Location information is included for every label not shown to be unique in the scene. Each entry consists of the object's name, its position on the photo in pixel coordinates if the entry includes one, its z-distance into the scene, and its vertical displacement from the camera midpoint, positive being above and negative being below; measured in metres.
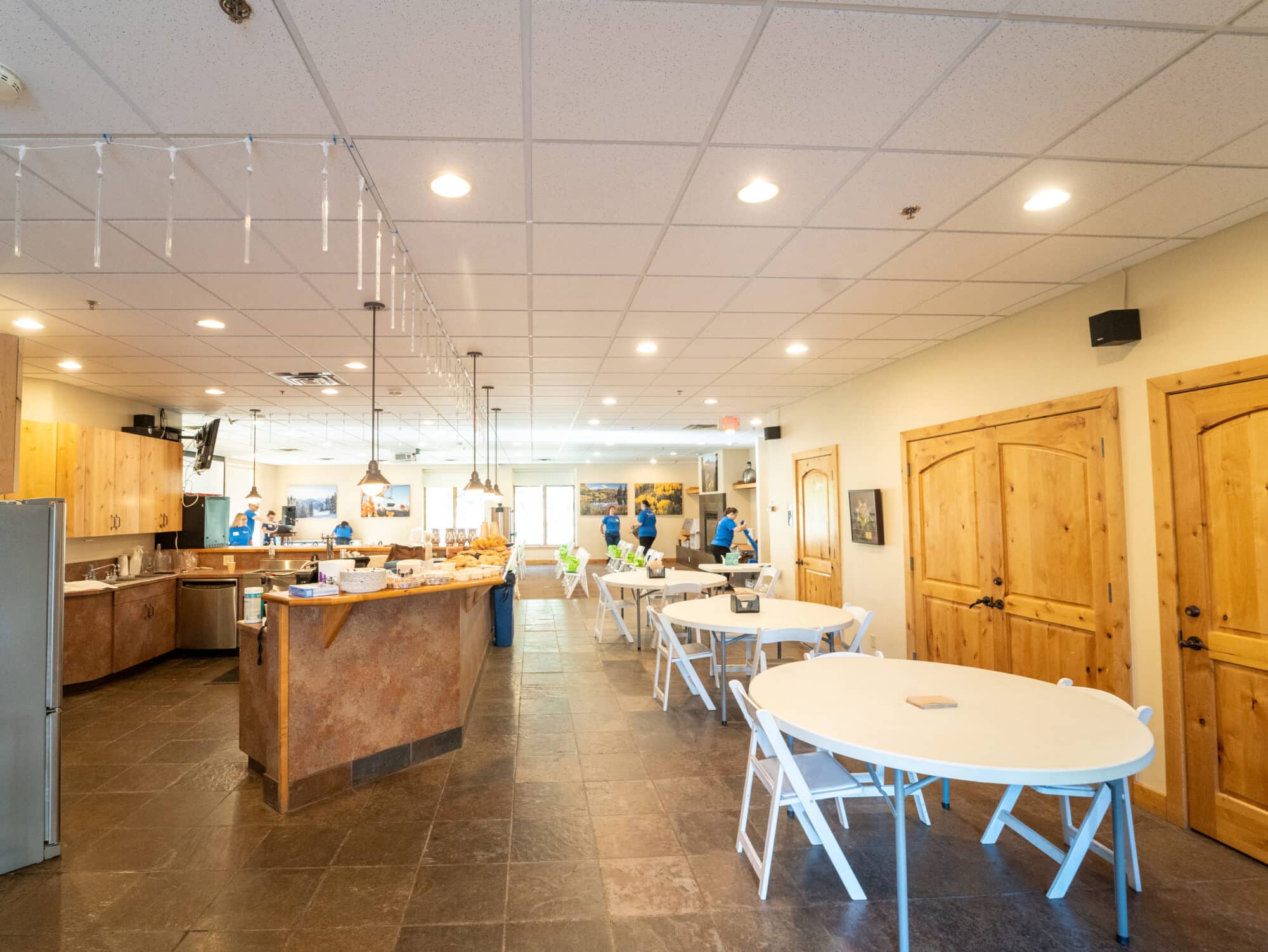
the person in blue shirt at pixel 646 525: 14.97 -0.42
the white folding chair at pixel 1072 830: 2.48 -1.44
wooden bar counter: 3.44 -1.05
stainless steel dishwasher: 7.02 -1.13
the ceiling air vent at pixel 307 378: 6.12 +1.36
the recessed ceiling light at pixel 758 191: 2.62 +1.35
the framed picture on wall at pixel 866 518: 6.07 -0.15
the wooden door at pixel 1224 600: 2.93 -0.51
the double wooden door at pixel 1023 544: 3.73 -0.31
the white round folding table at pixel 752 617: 4.32 -0.83
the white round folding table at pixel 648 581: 6.71 -0.82
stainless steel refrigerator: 2.87 -0.78
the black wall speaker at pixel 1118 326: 3.48 +0.97
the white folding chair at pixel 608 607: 7.05 -1.17
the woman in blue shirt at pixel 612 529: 16.83 -0.55
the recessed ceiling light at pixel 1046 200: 2.74 +1.34
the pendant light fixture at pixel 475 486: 7.12 +0.29
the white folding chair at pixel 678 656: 4.75 -1.17
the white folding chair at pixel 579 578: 11.00 -1.34
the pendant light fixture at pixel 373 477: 4.41 +0.25
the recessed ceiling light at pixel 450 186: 2.52 +1.34
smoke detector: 1.87 +1.32
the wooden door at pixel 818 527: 7.02 -0.27
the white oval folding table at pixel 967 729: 2.02 -0.85
